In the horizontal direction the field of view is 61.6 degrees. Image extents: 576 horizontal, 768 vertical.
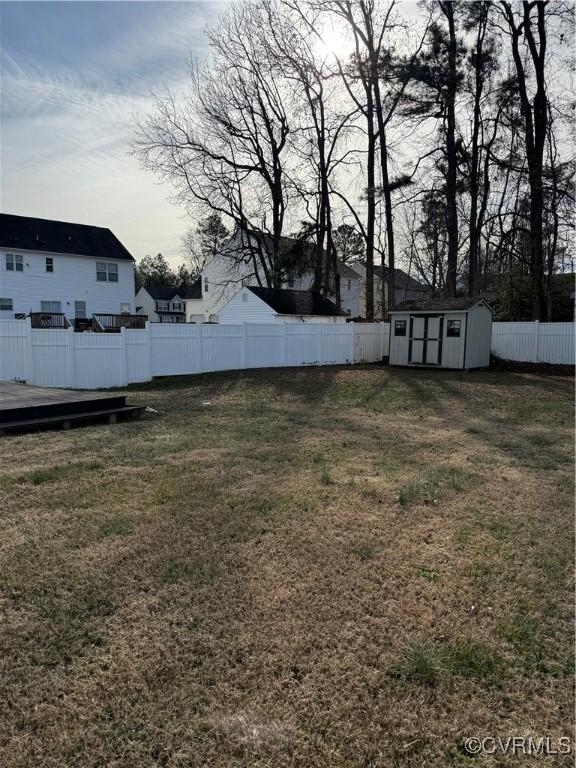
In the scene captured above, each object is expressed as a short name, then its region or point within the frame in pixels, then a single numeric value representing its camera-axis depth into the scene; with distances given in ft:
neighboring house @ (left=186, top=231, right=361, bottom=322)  88.56
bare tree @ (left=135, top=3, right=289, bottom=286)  78.74
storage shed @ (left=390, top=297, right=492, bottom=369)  51.49
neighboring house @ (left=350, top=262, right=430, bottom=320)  152.87
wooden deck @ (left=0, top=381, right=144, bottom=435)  23.68
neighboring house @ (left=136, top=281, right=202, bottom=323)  167.43
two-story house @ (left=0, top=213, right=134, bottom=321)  83.30
